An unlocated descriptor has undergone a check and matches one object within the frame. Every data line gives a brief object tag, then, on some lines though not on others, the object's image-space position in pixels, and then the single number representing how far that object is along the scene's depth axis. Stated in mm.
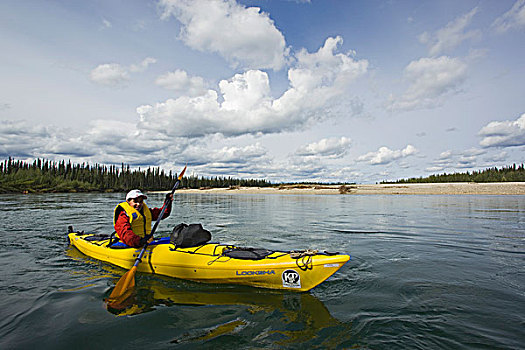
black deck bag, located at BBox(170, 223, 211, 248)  6535
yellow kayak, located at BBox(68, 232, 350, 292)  5211
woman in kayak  6785
